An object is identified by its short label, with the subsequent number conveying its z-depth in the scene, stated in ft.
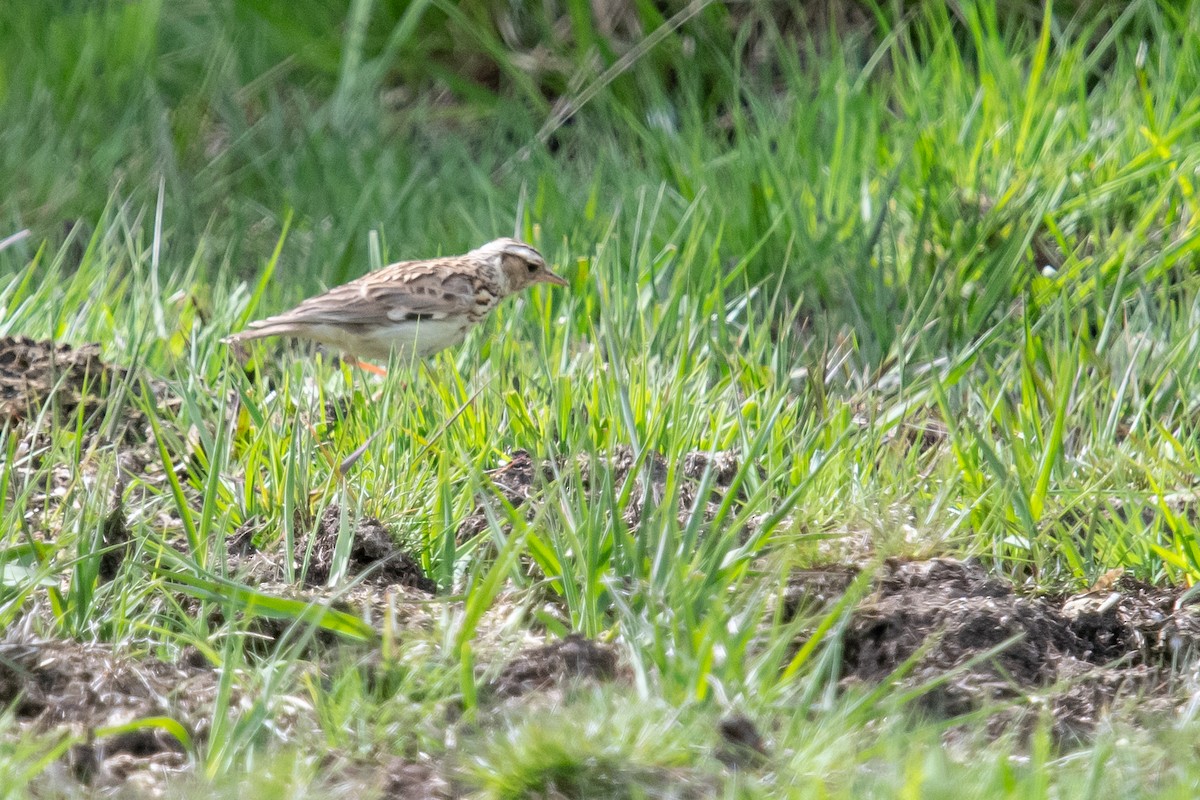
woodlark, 33.24
